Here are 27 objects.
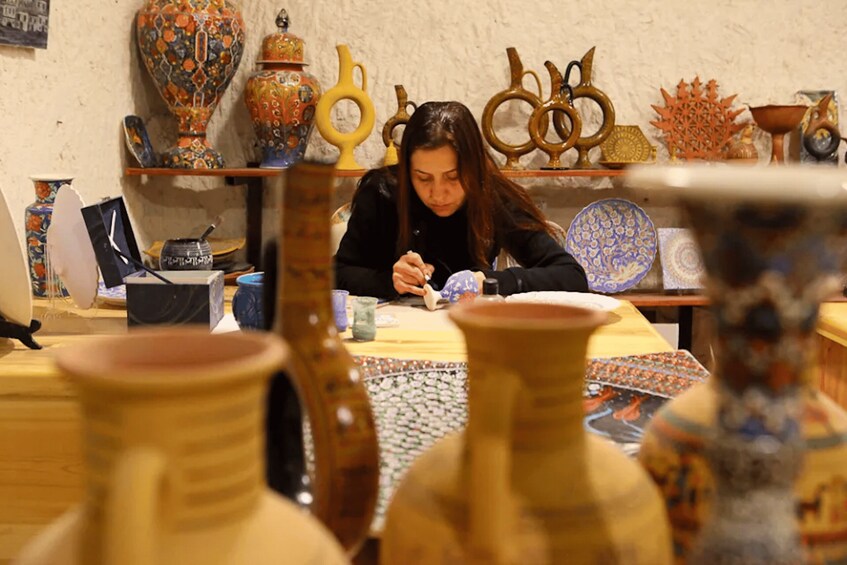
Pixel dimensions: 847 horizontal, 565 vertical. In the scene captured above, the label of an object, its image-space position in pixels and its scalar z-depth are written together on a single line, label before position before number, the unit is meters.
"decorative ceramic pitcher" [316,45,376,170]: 3.26
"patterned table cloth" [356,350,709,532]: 1.03
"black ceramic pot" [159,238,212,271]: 1.87
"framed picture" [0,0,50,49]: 2.26
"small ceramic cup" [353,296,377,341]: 1.64
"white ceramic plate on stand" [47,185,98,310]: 1.70
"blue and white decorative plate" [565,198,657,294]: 3.53
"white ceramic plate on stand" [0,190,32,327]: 1.35
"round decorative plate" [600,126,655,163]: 3.44
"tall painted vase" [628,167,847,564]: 0.45
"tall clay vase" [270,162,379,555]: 0.64
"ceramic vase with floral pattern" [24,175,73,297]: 2.02
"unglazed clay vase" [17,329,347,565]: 0.39
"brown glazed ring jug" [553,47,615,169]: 3.34
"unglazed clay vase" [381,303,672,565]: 0.49
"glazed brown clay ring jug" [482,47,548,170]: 3.33
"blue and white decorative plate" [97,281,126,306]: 1.93
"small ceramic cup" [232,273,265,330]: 1.51
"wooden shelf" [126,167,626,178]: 3.24
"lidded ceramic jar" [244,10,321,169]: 3.29
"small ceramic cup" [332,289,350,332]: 1.71
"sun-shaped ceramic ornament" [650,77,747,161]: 3.45
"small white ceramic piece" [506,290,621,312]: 1.93
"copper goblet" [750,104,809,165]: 3.19
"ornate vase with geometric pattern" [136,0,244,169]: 3.10
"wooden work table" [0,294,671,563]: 1.37
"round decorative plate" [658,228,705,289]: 3.49
